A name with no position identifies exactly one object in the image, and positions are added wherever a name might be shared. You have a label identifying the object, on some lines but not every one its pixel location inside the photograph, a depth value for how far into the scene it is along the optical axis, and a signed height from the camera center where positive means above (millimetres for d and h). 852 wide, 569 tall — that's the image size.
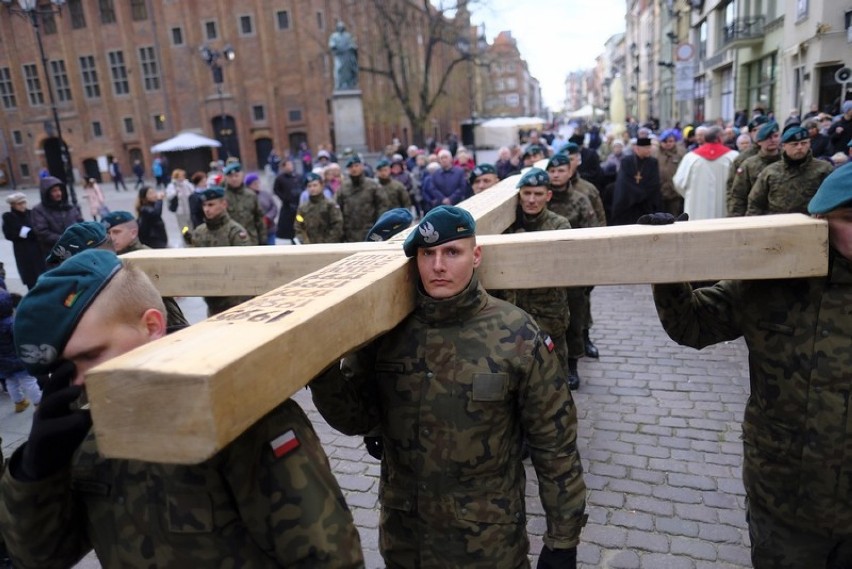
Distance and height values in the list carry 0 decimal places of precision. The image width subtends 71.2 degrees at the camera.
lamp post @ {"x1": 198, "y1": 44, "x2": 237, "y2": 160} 26966 +4591
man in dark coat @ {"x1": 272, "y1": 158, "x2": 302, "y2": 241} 12109 -908
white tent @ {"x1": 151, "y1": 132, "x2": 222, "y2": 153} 32219 +1008
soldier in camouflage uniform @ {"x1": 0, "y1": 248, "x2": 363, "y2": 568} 1527 -833
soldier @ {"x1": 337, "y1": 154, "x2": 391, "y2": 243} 9141 -822
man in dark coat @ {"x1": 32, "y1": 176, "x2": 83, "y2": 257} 9148 -647
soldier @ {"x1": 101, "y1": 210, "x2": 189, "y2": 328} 4641 -484
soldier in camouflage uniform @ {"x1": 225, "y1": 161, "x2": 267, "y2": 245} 8758 -716
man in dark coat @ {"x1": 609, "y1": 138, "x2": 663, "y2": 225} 8773 -862
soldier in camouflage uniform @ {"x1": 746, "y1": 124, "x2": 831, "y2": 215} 6461 -676
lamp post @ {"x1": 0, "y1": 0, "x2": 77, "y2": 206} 13468 +2898
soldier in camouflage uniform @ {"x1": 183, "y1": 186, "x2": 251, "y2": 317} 6160 -699
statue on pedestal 26031 +3832
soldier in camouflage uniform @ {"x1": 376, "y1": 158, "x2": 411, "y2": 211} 9328 -696
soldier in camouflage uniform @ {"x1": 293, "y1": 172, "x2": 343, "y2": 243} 8609 -911
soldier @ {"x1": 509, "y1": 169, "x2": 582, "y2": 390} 4668 -1251
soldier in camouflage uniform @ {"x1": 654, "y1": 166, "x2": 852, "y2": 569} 2301 -1079
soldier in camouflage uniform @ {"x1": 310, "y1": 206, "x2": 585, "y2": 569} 2318 -1058
